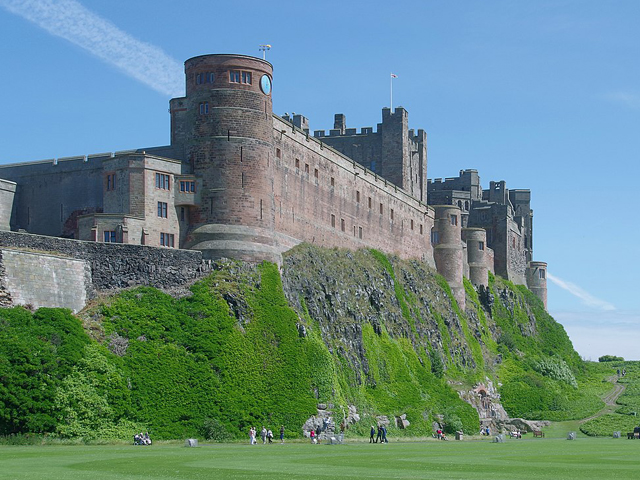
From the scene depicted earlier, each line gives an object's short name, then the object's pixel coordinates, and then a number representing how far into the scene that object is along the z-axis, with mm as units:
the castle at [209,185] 70625
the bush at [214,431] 60625
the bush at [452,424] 83375
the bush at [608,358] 158000
